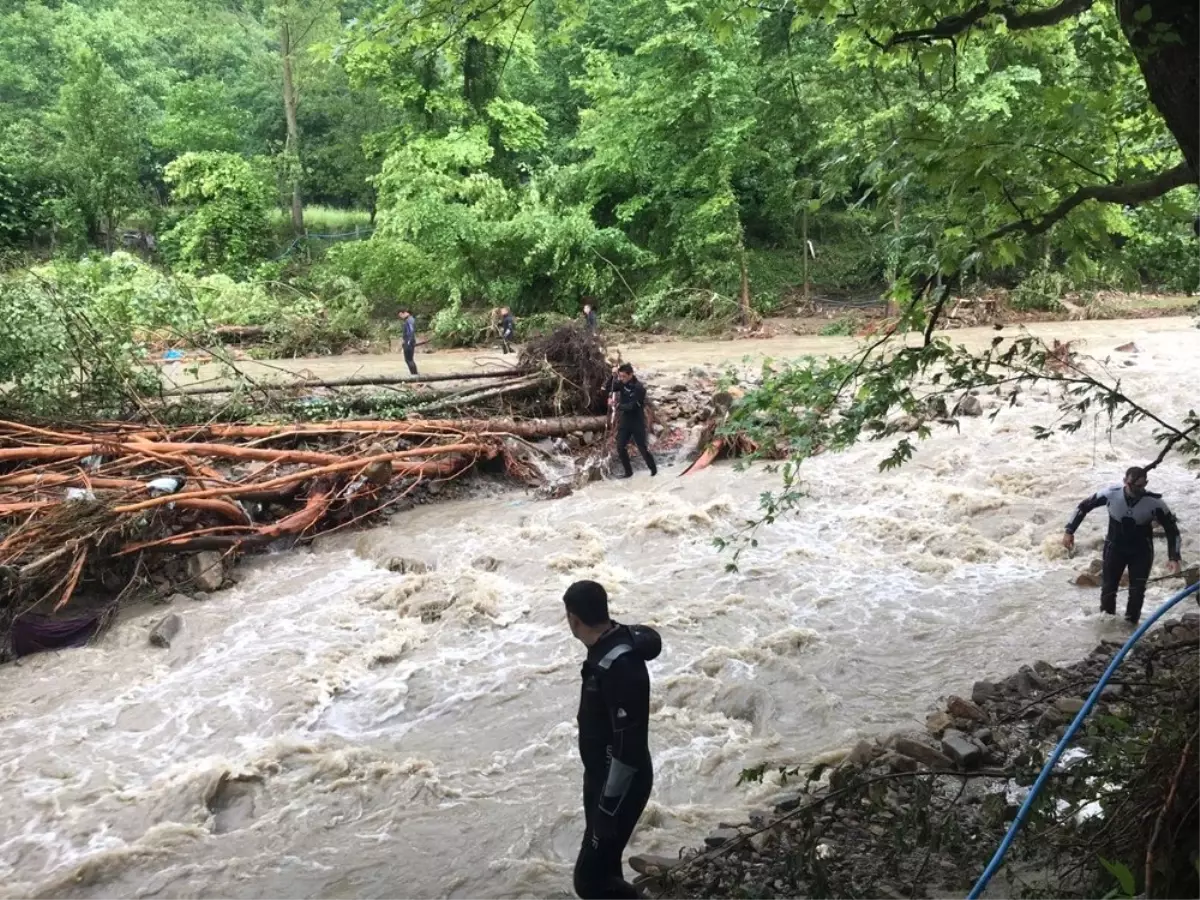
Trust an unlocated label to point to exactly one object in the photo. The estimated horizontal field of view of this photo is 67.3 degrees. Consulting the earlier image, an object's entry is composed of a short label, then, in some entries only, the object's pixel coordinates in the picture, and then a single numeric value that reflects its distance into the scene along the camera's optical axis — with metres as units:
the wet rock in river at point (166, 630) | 8.41
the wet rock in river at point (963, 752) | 4.58
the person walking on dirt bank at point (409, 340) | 16.89
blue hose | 2.50
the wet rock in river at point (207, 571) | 9.55
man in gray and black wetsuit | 6.66
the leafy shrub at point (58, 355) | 10.70
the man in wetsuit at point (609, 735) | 3.75
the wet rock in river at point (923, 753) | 4.64
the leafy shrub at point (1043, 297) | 21.22
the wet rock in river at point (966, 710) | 5.39
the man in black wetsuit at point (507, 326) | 20.32
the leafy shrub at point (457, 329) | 23.50
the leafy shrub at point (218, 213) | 29.04
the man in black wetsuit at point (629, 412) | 11.99
